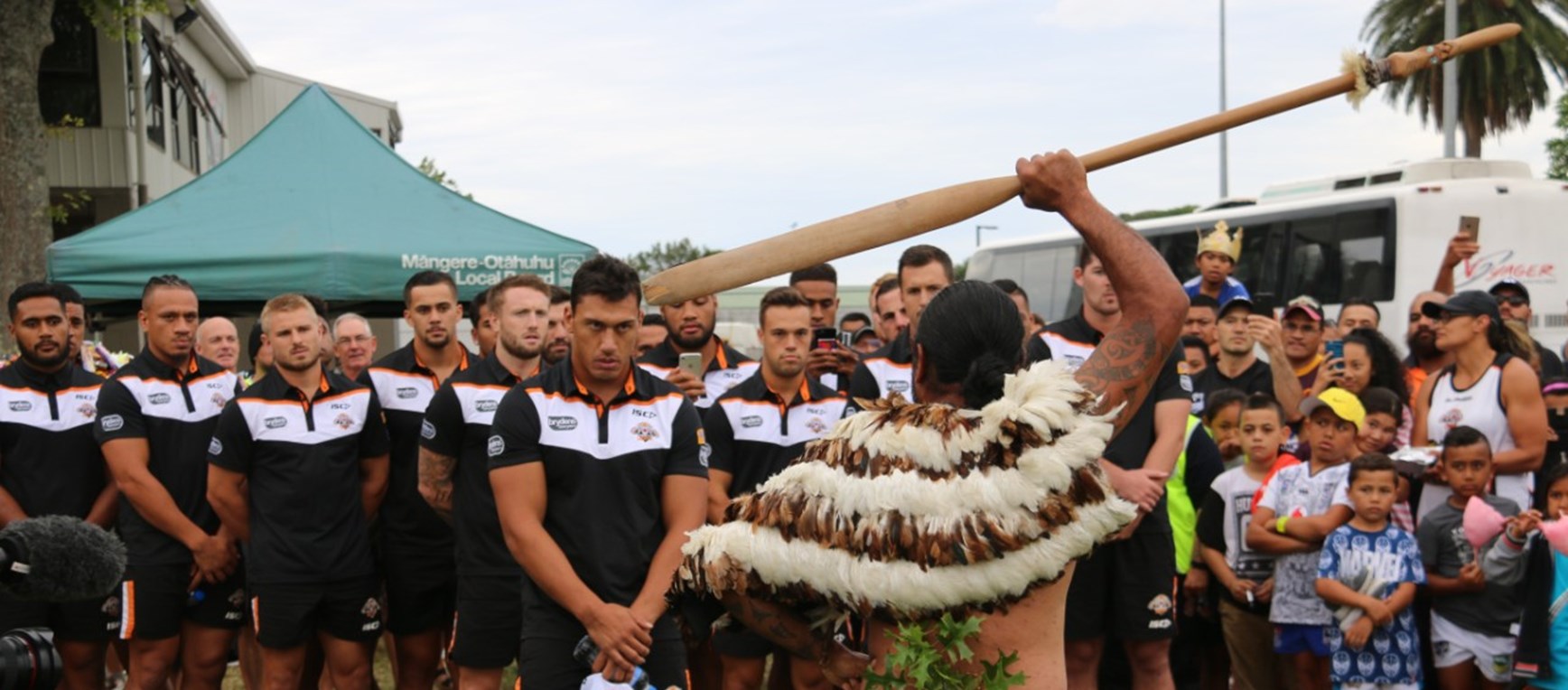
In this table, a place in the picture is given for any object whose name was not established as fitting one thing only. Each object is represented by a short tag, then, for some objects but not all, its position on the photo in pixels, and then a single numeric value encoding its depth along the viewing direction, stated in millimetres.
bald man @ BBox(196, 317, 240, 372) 8781
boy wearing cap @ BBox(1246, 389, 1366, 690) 6891
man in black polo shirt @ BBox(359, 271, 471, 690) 7059
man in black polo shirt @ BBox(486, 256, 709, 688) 5047
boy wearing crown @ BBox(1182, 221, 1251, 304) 10172
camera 2627
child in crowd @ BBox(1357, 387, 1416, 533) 7316
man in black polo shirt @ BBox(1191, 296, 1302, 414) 8336
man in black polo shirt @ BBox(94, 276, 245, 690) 7090
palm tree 25531
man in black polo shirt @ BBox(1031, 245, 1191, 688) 5930
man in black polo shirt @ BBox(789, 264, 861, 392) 7637
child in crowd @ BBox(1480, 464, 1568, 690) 6234
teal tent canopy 10969
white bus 16406
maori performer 3174
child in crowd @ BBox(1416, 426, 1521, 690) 6621
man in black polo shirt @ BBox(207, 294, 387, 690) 6723
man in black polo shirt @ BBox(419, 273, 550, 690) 6121
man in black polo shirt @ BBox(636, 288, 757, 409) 7695
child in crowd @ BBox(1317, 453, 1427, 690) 6629
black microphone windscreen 2461
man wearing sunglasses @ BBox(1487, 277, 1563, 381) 9117
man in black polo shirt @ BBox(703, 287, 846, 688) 6859
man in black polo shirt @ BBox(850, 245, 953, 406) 6680
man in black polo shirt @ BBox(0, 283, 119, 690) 7324
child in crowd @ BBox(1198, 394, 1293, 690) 7234
